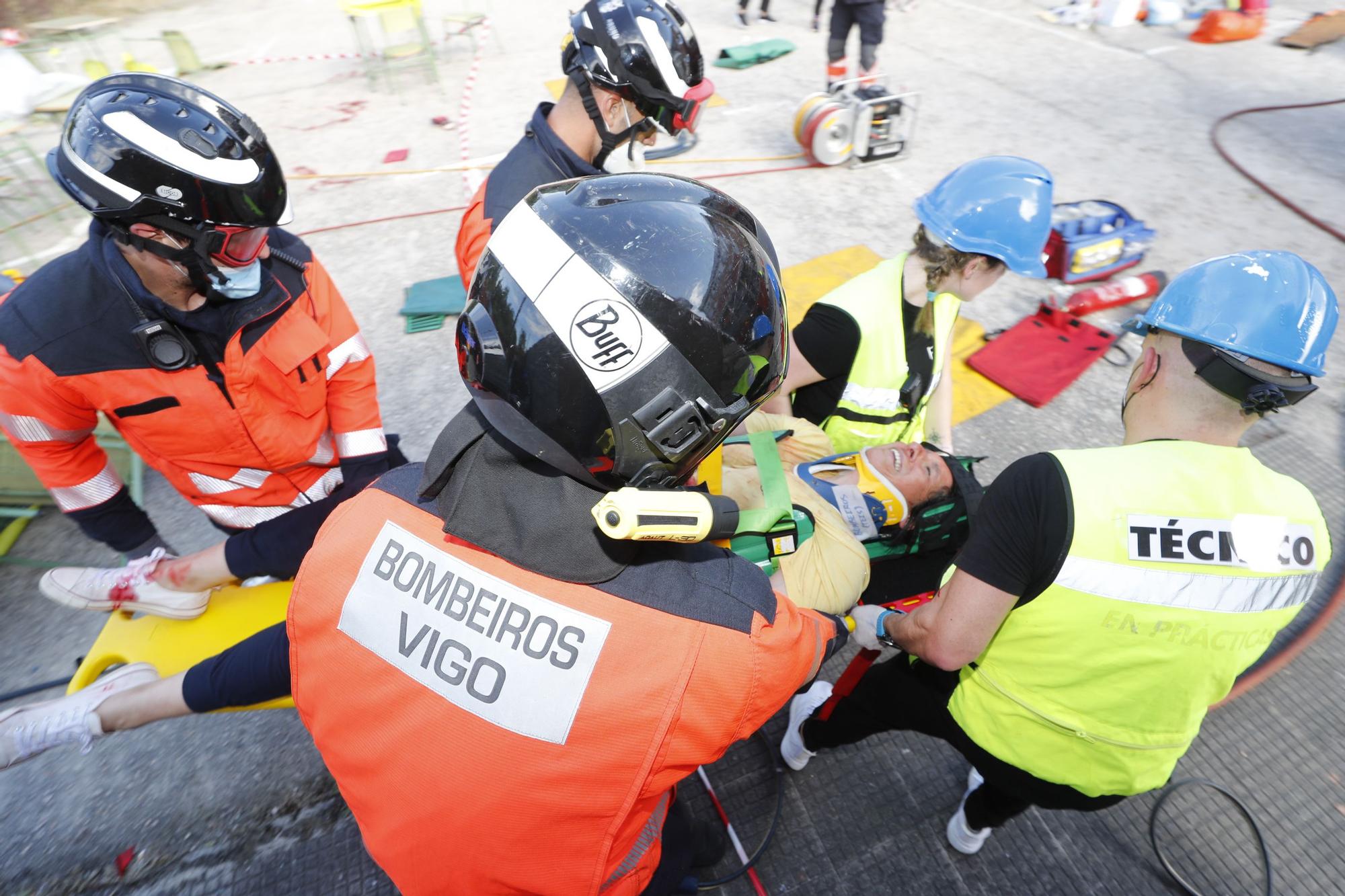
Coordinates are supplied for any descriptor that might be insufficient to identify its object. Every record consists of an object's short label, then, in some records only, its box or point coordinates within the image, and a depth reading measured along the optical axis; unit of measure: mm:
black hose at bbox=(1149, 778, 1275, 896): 2389
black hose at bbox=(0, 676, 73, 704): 2896
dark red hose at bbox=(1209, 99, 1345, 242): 6402
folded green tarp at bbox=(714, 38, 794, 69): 9867
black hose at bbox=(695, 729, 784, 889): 2383
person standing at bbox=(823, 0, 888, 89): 7715
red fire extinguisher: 5207
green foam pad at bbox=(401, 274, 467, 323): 5387
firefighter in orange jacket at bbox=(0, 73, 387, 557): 1859
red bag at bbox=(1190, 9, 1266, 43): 10750
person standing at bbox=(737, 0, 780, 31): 11133
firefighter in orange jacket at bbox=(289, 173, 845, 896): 1090
